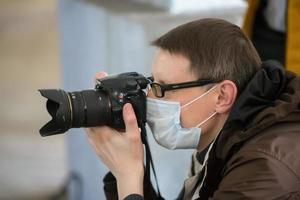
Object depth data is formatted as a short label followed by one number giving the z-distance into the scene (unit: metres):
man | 2.07
